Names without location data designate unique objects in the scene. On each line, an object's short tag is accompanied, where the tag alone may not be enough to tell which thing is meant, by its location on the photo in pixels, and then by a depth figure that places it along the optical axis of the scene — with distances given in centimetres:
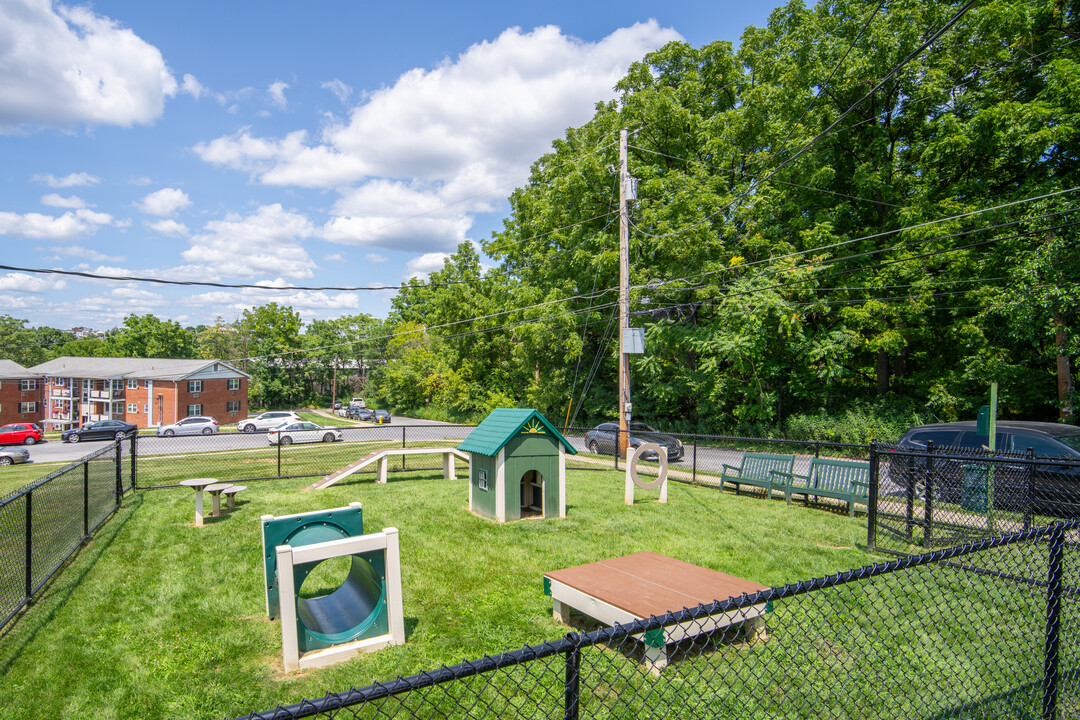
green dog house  952
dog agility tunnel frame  466
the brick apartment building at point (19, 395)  4816
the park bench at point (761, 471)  1152
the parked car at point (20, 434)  3098
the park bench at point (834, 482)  1016
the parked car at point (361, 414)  5334
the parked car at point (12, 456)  2127
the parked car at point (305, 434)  2816
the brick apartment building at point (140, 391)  4641
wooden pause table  452
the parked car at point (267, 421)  3784
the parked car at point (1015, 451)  812
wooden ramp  1255
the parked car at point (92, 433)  3300
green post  690
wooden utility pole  1598
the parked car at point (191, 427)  3609
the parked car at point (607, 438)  2122
